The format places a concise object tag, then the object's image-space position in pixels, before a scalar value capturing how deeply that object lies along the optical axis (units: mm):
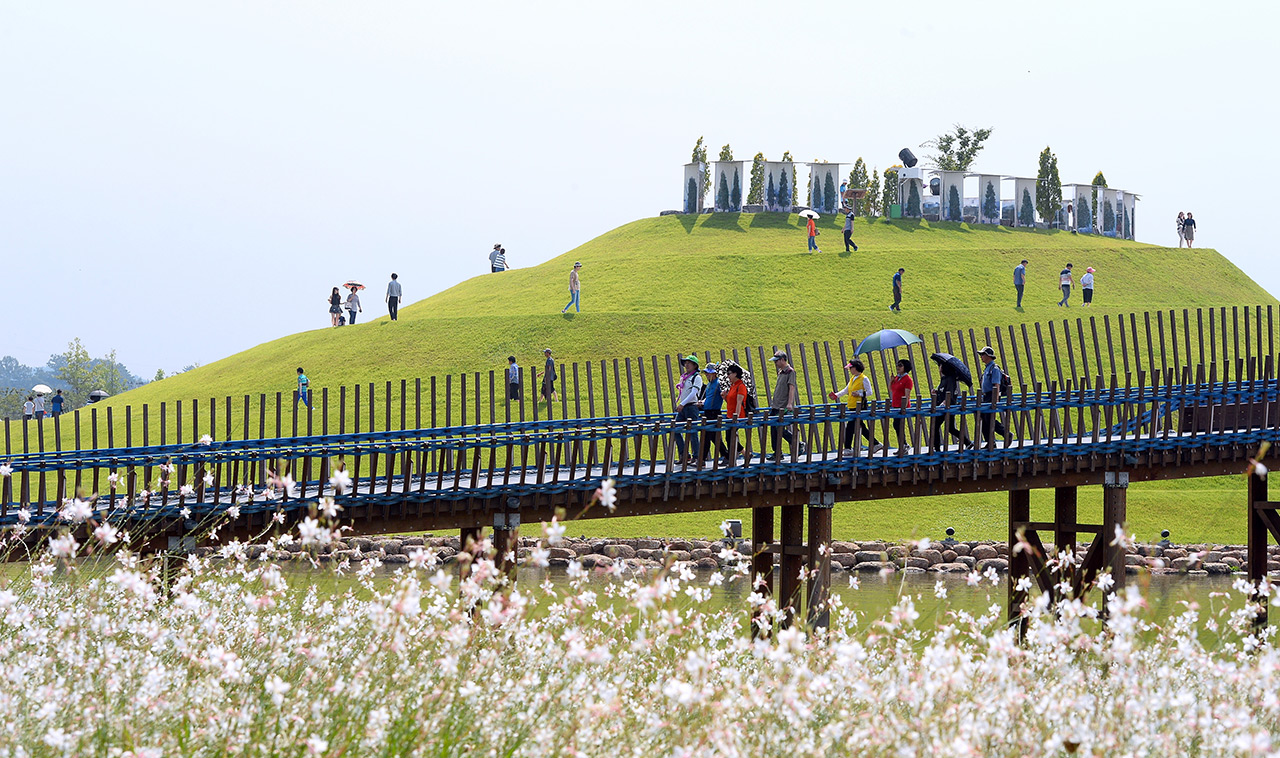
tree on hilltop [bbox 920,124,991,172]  97875
